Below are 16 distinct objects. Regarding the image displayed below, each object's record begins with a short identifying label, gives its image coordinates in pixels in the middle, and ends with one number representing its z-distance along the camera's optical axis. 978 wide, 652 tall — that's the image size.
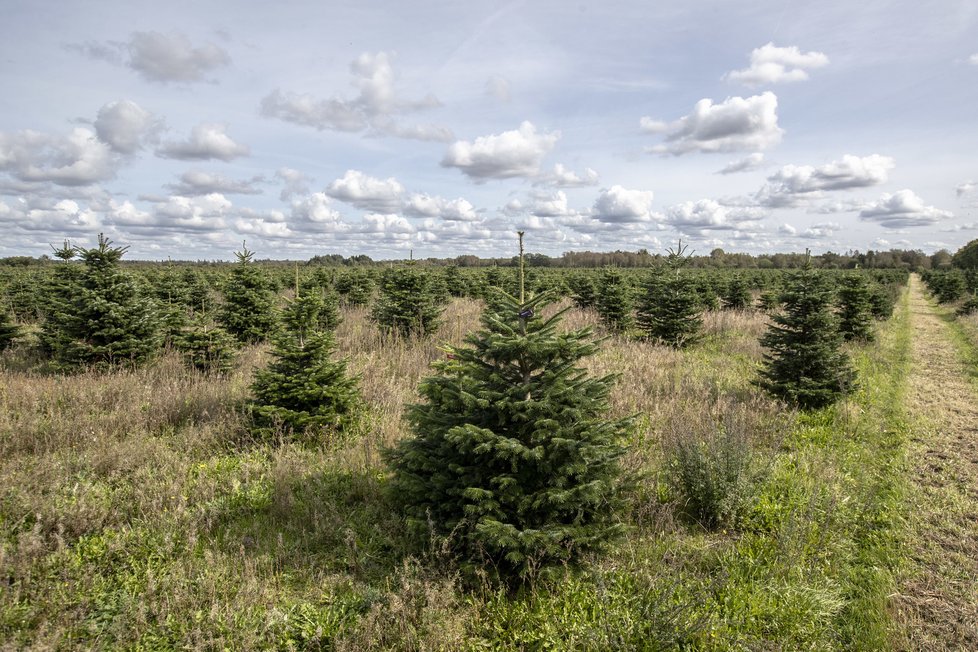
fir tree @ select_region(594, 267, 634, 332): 15.72
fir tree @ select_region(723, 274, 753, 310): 25.31
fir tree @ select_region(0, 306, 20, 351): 13.41
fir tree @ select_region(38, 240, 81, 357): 9.84
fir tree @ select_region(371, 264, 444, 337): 13.38
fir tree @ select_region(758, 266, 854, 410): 8.64
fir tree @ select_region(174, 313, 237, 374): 9.62
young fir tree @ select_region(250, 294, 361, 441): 6.79
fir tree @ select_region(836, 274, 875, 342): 14.57
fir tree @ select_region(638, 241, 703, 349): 13.81
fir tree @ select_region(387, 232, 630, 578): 3.73
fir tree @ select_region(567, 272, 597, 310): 20.30
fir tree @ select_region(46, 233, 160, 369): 9.59
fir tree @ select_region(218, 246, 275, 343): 12.58
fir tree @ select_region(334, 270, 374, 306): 22.31
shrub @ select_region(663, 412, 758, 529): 5.02
